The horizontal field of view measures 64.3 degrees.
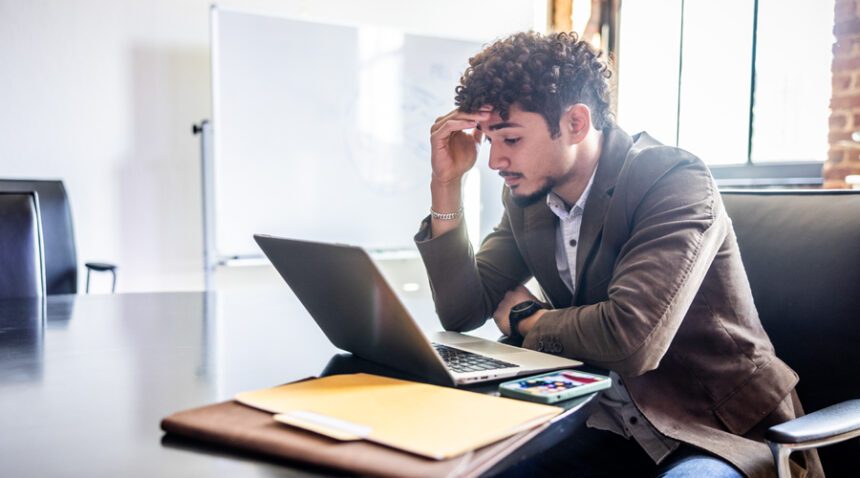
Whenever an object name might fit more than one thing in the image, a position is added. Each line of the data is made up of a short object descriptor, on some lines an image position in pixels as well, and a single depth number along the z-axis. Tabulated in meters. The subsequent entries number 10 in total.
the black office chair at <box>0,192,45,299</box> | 1.63
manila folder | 0.52
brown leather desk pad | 0.48
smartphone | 0.66
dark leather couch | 1.02
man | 0.93
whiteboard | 2.83
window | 2.57
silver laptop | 0.71
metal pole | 2.80
